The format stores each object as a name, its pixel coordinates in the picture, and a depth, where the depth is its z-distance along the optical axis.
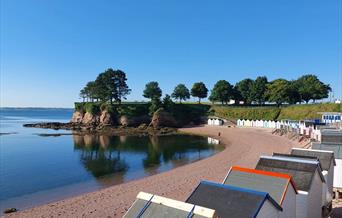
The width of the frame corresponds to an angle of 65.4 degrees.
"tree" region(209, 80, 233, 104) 91.31
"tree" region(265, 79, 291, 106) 76.88
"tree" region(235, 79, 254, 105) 91.62
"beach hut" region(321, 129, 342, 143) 19.08
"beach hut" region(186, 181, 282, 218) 6.46
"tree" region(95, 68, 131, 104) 82.56
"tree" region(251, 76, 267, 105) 86.38
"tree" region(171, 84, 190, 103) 99.94
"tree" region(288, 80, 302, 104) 77.88
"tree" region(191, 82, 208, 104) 98.81
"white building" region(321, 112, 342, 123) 43.81
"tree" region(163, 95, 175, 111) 75.53
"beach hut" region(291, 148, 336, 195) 12.76
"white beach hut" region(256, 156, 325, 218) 9.31
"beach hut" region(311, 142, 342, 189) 15.16
